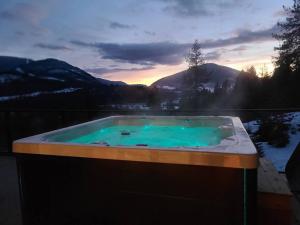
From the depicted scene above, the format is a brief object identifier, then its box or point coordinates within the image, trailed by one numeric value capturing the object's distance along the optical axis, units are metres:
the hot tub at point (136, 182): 1.26
